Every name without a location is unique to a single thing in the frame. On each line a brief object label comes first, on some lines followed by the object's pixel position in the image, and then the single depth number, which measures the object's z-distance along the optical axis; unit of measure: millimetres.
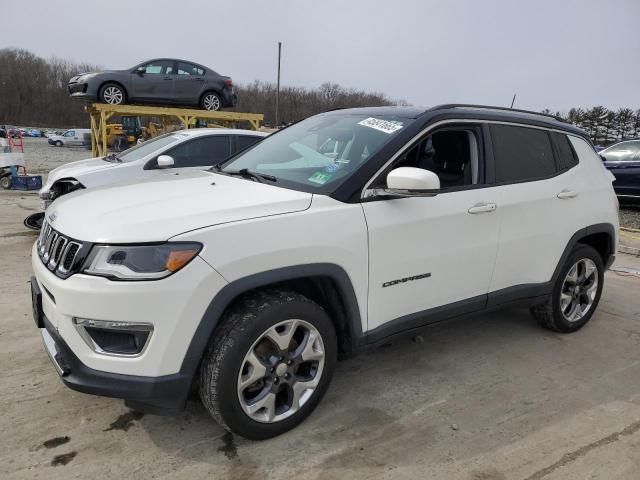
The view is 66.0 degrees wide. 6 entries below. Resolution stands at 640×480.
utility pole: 36781
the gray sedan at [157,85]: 12391
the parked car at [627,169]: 10711
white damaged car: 6598
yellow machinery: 11797
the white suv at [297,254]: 2154
